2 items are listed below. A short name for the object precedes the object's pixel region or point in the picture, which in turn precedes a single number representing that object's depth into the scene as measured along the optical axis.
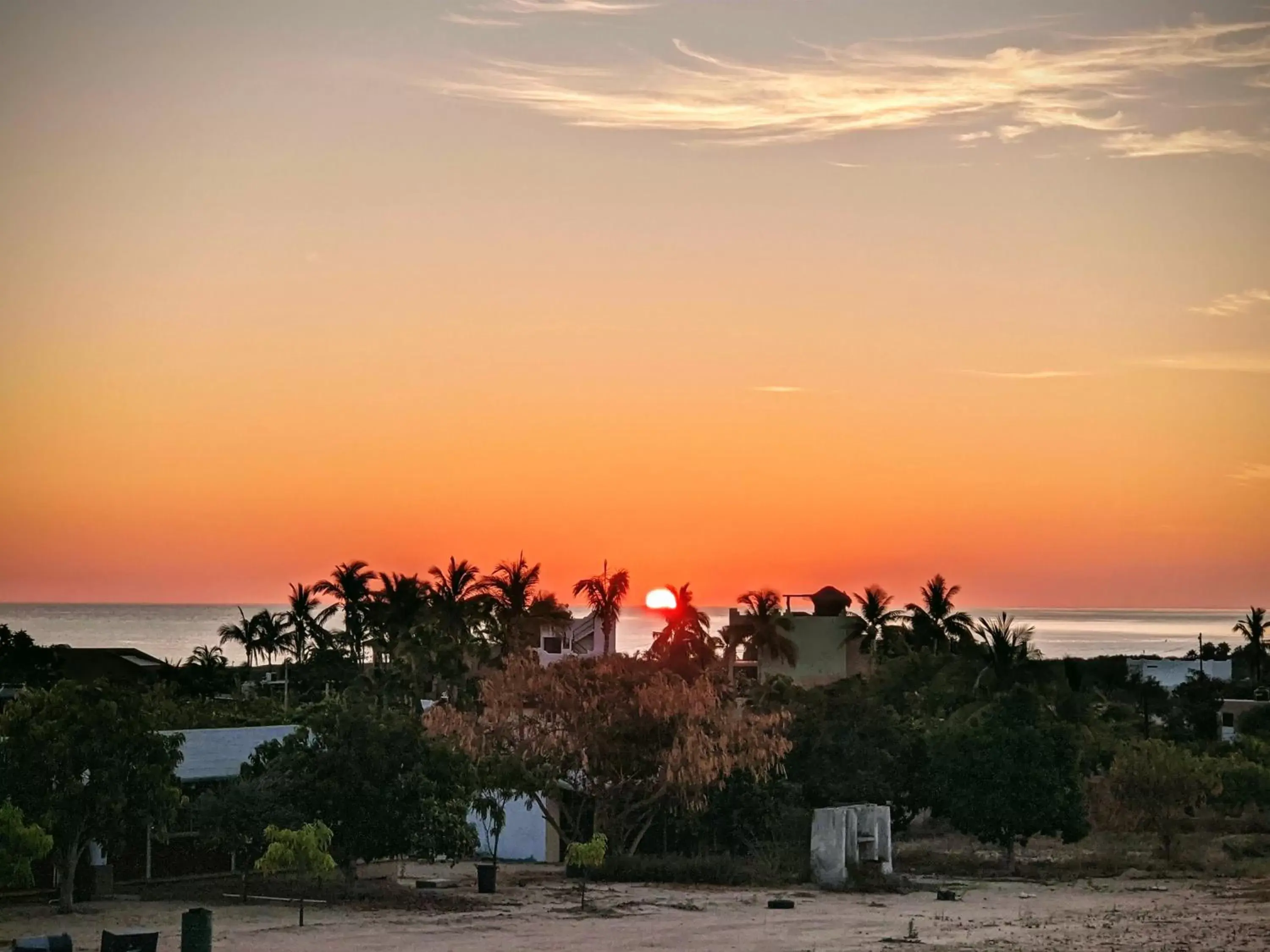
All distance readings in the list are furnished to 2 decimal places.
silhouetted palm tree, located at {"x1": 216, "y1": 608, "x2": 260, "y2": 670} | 119.75
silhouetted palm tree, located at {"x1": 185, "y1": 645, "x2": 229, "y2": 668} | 101.19
